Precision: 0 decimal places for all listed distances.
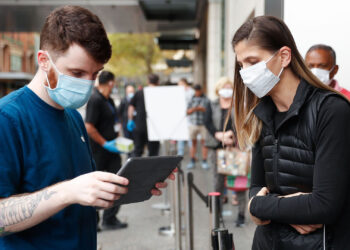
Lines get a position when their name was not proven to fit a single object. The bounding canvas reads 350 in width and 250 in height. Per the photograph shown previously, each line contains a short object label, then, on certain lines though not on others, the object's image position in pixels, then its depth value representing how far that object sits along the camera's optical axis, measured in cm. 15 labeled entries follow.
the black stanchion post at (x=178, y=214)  472
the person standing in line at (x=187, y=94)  1161
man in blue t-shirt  150
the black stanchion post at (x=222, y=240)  218
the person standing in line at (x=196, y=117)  1039
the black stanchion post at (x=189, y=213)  416
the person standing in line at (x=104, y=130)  541
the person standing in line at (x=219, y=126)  570
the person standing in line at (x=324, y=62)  301
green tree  3456
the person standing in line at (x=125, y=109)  1040
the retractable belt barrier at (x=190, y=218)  219
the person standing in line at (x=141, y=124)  792
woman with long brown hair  156
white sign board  604
